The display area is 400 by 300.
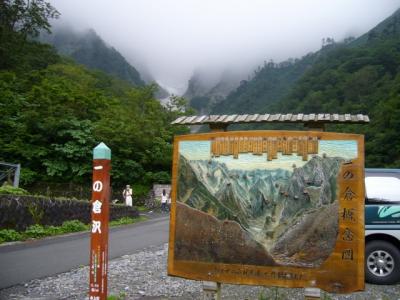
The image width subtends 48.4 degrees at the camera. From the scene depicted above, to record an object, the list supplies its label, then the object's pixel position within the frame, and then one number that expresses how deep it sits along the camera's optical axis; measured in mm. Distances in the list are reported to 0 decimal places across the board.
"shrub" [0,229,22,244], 12878
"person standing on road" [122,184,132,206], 25375
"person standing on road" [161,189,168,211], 28984
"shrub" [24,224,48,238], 13929
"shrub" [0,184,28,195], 14881
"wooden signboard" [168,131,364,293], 5047
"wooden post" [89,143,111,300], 4668
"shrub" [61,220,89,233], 15841
